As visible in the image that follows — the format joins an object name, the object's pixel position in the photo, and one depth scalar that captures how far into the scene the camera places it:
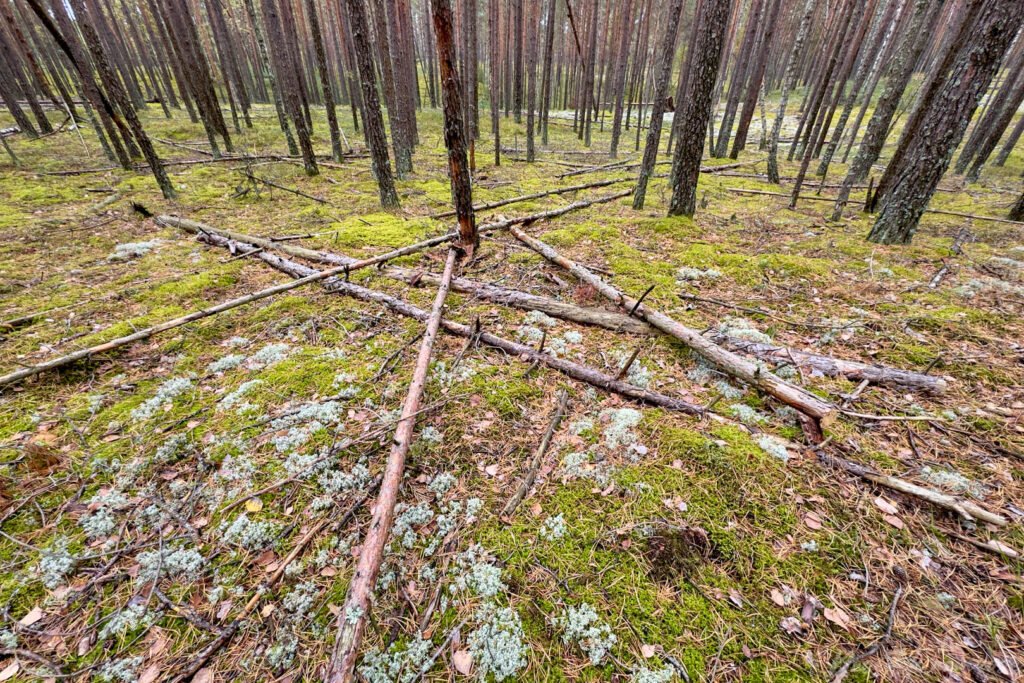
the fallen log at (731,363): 3.27
